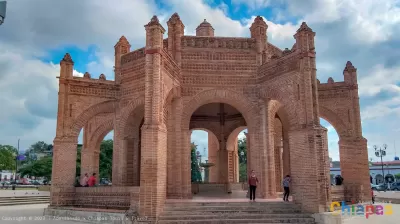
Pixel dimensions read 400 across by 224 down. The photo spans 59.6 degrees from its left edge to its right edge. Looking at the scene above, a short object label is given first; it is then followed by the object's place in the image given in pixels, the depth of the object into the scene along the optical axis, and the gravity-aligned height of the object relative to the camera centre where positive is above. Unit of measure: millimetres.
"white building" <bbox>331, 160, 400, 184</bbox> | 58828 -1016
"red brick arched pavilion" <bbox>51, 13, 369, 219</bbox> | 10117 +2167
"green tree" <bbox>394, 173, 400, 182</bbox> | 56344 -1886
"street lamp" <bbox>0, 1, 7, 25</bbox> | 5604 +2513
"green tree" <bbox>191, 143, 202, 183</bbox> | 40434 -123
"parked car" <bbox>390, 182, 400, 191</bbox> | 40444 -2631
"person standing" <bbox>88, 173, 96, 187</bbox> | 13422 -522
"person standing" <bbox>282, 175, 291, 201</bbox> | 11188 -647
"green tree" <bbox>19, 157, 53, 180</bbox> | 45016 -41
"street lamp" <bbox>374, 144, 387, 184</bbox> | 41412 +1519
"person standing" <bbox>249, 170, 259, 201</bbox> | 11312 -614
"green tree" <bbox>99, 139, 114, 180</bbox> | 39344 +916
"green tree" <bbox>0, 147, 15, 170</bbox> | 45978 +1040
